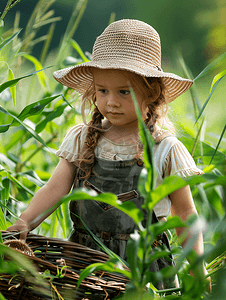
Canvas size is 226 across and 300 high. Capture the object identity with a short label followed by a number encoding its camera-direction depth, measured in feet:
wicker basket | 11.54
